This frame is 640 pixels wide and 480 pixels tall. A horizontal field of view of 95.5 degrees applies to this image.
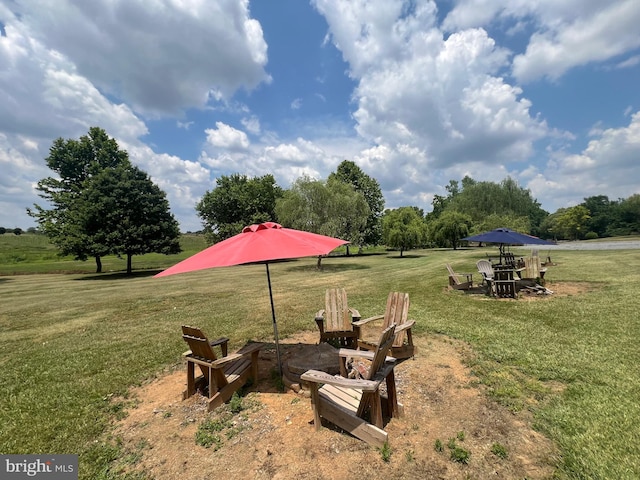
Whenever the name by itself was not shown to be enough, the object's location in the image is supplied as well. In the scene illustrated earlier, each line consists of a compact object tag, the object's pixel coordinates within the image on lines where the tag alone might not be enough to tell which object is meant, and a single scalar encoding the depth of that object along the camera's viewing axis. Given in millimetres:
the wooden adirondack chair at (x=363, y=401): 3141
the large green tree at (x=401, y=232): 32594
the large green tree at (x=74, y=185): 23891
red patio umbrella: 3535
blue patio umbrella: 10641
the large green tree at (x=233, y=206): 40781
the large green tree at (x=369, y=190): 41728
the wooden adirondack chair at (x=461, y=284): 11516
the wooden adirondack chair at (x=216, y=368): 3985
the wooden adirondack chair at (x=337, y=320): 5762
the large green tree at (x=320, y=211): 23453
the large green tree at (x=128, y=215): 23672
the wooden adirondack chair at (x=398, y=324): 5238
